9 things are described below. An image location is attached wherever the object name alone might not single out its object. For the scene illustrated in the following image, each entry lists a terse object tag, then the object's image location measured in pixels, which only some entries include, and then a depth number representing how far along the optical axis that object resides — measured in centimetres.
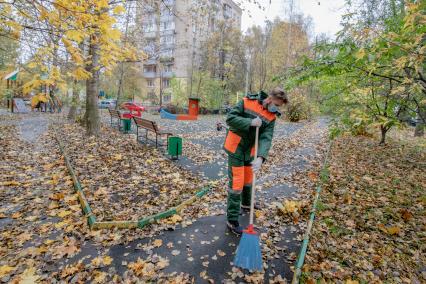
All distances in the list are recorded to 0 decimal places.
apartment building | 2975
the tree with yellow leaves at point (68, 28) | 354
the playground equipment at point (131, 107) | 2608
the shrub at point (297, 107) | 2280
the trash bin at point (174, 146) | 768
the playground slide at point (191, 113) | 2173
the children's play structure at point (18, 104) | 2248
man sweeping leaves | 356
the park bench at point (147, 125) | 825
